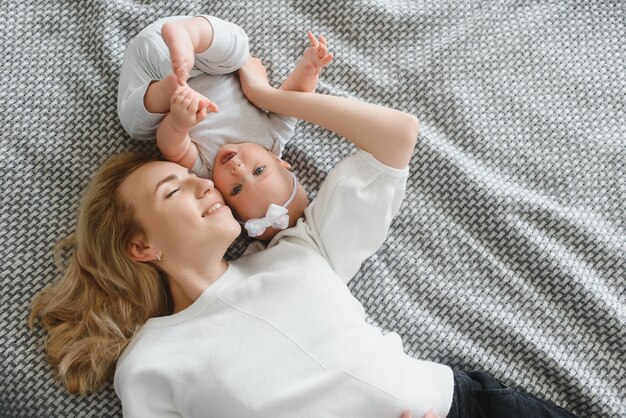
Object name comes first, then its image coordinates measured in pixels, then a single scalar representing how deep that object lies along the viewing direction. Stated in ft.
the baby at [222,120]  3.74
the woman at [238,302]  3.55
